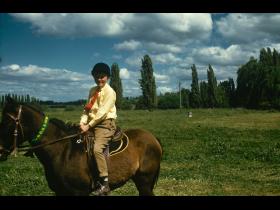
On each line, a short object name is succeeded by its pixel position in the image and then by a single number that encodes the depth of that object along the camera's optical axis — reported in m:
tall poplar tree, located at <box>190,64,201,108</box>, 102.56
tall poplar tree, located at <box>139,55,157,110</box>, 88.75
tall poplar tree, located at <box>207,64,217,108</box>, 99.88
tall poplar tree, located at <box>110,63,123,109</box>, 83.50
